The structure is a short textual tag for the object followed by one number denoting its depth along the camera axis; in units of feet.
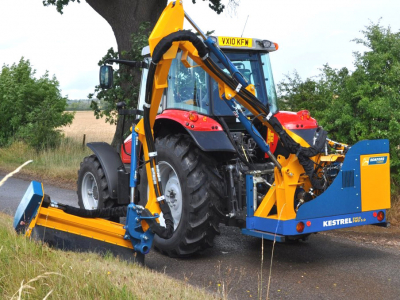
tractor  19.47
